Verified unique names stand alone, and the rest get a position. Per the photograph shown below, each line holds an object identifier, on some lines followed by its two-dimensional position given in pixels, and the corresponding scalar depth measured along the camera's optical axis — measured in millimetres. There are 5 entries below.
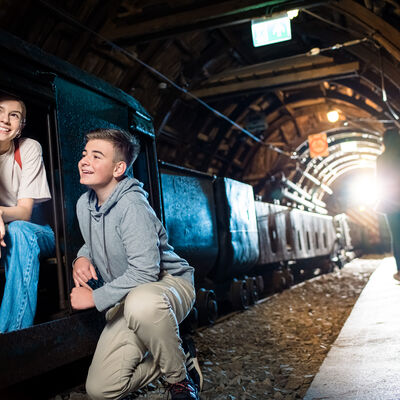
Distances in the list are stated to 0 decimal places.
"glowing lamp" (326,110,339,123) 18109
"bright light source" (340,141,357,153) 24441
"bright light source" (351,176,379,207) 36188
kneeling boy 2238
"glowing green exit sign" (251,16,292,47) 9078
